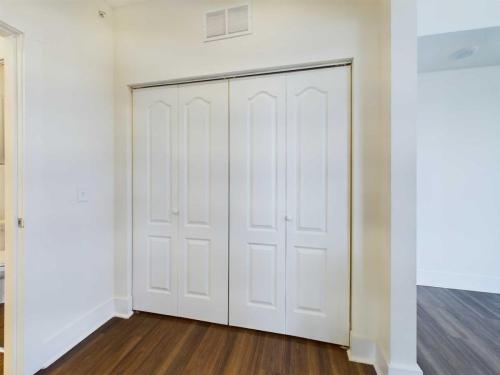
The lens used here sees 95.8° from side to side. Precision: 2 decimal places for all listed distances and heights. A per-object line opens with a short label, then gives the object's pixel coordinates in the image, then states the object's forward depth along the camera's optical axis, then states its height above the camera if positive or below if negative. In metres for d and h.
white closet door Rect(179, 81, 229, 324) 1.91 -0.14
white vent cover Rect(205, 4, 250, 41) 1.79 +1.31
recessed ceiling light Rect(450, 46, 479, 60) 2.14 +1.30
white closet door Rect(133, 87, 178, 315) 2.02 -0.14
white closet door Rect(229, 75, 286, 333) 1.79 -0.15
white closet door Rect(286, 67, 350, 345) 1.67 -0.15
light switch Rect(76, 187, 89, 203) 1.75 -0.08
